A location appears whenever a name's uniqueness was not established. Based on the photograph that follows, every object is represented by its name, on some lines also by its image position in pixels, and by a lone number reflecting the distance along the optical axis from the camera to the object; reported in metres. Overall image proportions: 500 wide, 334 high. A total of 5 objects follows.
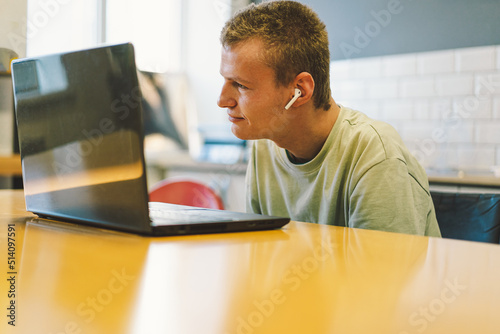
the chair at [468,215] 1.08
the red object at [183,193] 2.39
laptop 0.77
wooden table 0.42
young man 1.12
